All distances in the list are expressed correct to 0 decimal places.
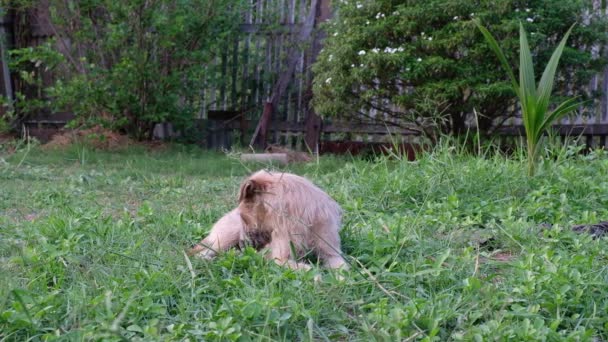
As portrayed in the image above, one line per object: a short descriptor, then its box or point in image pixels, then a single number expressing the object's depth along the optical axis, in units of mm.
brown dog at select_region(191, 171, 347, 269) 2629
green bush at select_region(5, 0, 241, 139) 7809
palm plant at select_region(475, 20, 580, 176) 4301
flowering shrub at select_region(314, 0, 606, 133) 6922
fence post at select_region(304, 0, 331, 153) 9055
